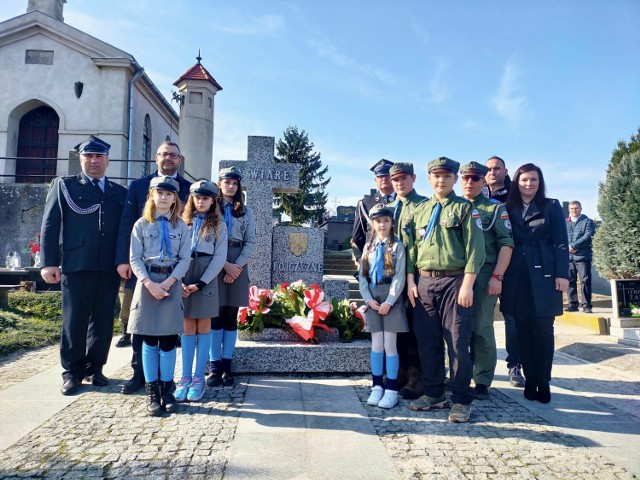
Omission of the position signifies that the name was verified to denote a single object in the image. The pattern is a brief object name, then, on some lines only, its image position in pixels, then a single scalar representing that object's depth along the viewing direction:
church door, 15.37
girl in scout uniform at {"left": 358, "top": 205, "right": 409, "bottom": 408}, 3.70
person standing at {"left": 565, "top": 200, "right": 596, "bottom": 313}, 8.35
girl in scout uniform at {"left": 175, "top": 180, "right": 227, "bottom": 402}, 3.66
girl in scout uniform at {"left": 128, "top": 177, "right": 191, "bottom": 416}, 3.36
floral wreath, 4.46
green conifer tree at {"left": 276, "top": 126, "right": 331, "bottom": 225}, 36.17
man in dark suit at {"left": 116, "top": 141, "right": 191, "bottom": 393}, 3.88
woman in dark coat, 3.83
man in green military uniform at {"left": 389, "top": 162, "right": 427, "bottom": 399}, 3.90
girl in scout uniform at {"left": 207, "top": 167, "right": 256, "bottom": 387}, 4.05
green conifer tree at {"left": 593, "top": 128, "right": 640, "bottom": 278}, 6.85
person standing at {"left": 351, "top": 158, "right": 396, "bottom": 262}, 4.52
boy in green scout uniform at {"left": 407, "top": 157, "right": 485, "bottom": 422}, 3.39
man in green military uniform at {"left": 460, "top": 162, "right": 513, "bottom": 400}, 3.79
